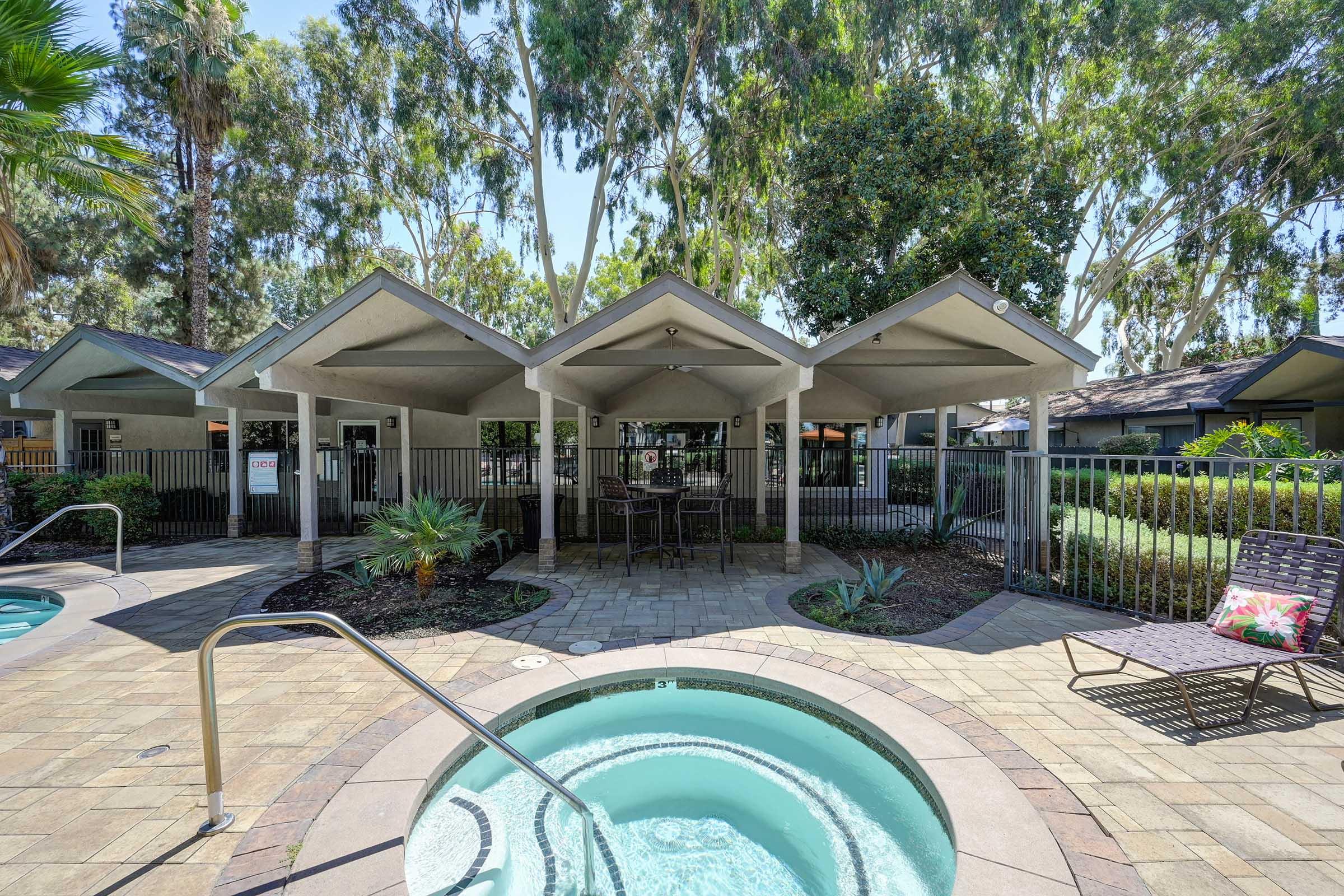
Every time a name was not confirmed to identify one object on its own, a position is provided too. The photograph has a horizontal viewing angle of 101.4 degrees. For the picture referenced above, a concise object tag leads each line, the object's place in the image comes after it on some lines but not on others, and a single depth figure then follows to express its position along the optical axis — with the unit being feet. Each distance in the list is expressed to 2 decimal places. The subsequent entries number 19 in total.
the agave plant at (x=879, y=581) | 20.42
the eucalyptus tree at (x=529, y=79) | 43.80
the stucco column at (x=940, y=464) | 33.10
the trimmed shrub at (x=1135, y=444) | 49.06
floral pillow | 12.74
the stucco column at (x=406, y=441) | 35.58
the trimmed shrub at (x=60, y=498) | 33.35
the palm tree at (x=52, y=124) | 20.75
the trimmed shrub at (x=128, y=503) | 32.53
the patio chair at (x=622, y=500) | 25.17
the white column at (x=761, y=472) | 37.27
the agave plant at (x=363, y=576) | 22.22
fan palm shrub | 20.76
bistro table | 27.09
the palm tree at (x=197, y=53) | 46.60
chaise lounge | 11.92
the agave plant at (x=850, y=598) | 19.16
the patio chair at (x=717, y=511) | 25.95
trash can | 30.42
